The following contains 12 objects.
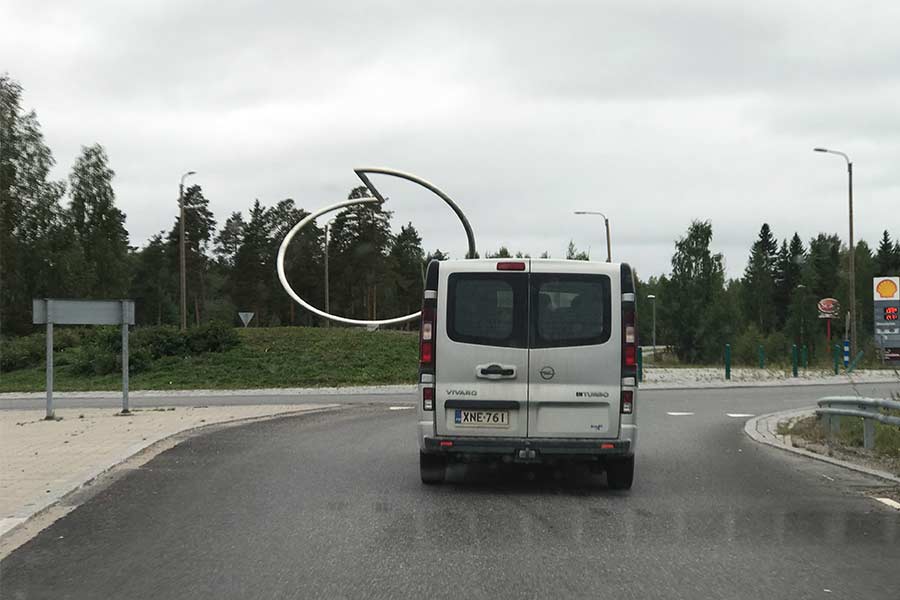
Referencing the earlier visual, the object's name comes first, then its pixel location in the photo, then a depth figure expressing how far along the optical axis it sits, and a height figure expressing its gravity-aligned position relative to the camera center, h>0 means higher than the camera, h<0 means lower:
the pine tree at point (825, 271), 123.56 +7.62
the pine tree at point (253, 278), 92.44 +4.48
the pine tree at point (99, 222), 69.38 +7.02
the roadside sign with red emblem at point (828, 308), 48.14 +1.27
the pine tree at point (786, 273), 137.62 +8.29
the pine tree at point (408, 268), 102.94 +6.44
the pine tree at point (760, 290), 138.99 +5.95
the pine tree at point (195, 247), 91.81 +7.29
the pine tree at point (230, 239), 109.09 +9.42
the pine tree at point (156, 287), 108.75 +4.20
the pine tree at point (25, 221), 62.97 +6.45
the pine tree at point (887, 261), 115.50 +8.29
